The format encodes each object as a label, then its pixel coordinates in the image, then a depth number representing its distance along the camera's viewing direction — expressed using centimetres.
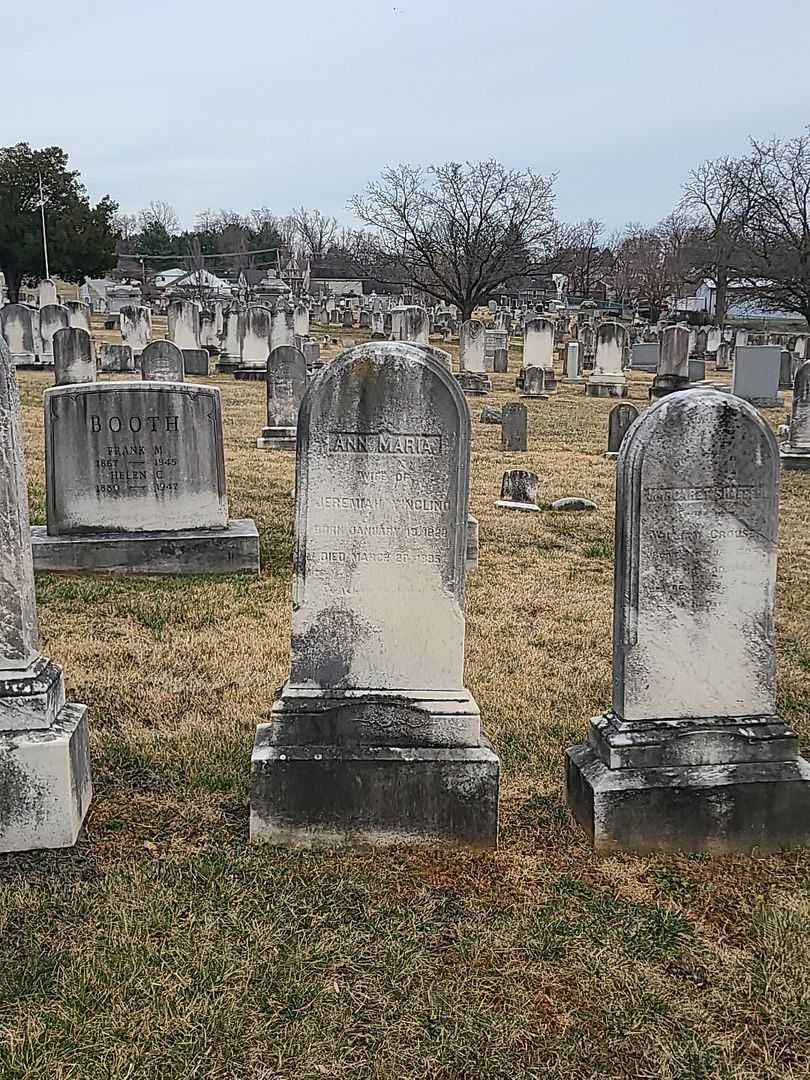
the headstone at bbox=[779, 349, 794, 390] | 2735
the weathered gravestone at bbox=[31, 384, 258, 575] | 749
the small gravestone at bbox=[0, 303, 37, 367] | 2231
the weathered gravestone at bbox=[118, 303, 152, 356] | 2534
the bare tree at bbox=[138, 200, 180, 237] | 9566
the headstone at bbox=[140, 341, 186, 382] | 1639
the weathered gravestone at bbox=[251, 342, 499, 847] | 398
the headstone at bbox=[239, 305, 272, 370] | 2300
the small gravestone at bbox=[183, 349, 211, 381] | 2333
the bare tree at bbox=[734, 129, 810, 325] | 3906
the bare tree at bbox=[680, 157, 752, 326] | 4403
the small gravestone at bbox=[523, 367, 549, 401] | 2316
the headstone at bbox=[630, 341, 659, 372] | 3234
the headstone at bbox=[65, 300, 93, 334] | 2578
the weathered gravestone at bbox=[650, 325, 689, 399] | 2294
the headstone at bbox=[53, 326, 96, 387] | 1859
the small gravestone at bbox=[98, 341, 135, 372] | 2284
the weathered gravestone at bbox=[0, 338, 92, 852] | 373
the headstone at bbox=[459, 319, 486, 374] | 2408
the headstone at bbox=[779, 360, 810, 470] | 1422
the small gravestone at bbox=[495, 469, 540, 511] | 1088
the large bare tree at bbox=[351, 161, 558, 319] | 3807
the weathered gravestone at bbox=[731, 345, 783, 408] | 2283
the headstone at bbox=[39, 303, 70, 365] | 2364
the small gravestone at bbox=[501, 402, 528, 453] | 1452
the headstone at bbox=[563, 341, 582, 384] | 2755
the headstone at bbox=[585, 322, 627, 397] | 2461
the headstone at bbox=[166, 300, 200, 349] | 2514
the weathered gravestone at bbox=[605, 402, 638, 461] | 1320
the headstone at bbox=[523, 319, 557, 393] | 2655
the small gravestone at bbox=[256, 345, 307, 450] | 1430
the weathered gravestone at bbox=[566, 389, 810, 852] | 395
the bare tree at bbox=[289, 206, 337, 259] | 9622
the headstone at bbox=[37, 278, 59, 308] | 3350
